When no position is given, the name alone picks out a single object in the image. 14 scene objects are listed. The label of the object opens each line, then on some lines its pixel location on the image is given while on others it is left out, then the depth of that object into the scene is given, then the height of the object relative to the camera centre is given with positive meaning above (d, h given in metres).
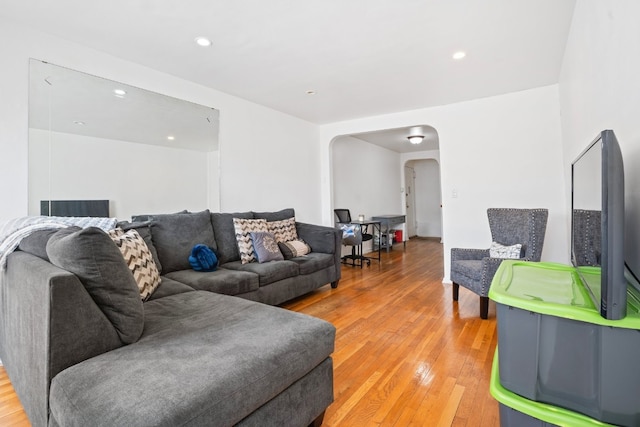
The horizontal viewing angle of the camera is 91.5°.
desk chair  4.92 -0.39
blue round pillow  2.72 -0.41
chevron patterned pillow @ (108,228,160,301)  1.92 -0.29
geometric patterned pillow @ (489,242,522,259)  2.78 -0.37
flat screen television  0.77 -0.07
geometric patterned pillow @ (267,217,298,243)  3.60 -0.21
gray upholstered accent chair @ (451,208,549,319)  2.71 -0.35
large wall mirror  2.32 +0.60
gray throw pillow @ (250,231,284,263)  3.16 -0.36
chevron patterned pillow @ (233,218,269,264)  3.16 -0.25
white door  8.54 +0.37
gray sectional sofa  0.94 -0.53
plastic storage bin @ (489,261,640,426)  0.78 -0.39
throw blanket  1.66 -0.07
